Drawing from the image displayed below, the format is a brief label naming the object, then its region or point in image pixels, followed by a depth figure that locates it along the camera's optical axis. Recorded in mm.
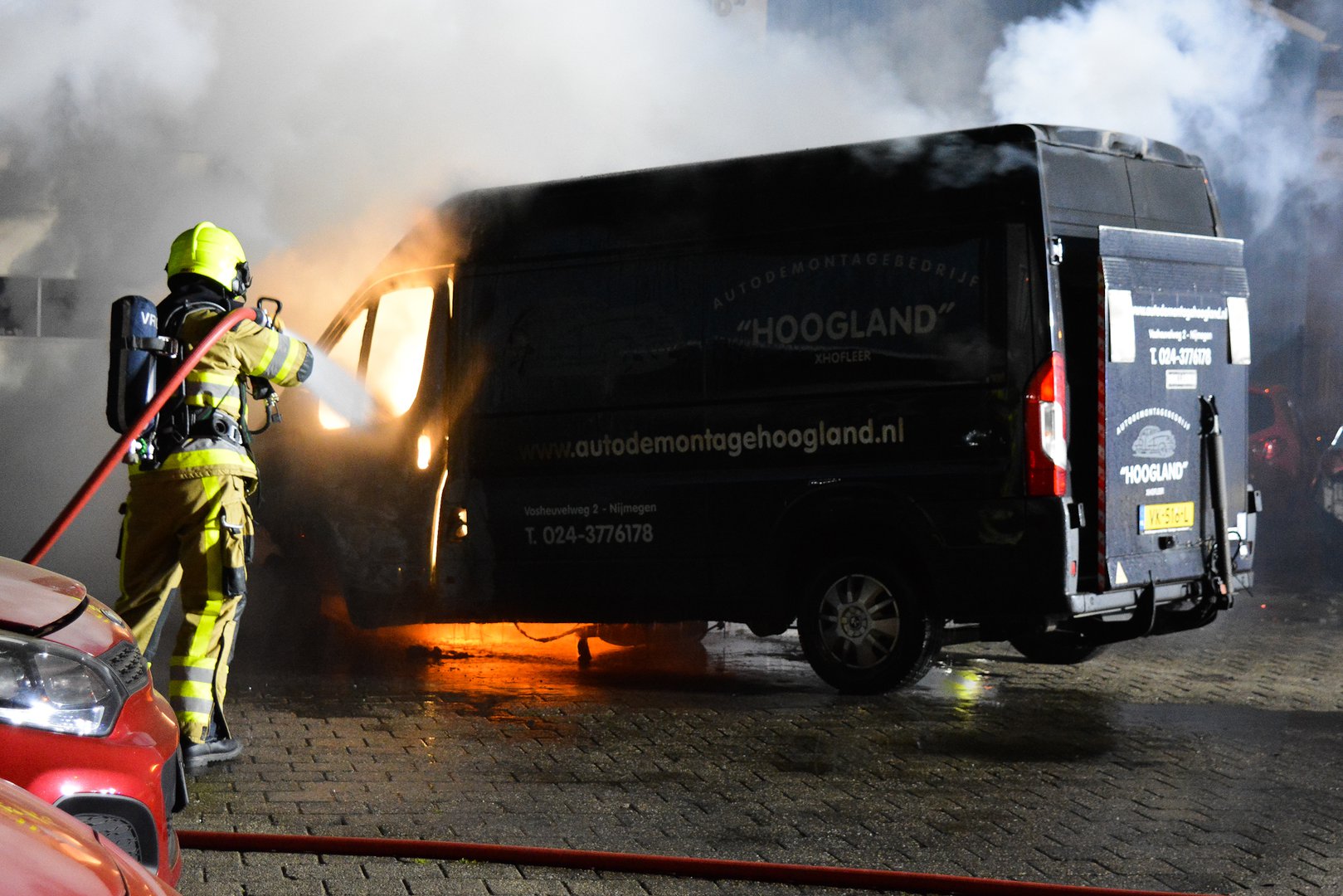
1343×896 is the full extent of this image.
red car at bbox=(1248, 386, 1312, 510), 15680
